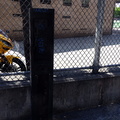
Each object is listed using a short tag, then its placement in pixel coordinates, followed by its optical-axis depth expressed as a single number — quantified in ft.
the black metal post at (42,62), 5.79
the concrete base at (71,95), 9.53
